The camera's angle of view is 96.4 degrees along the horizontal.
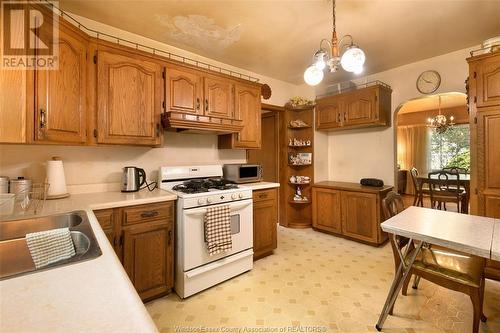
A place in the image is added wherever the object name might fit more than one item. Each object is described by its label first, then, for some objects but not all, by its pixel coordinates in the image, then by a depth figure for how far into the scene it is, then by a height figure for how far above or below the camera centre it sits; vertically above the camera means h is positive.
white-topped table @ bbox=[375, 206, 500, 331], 1.19 -0.40
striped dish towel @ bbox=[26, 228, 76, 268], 0.93 -0.34
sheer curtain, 6.61 +0.54
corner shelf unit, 3.72 +0.00
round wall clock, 2.83 +1.10
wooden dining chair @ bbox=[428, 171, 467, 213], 3.74 -0.43
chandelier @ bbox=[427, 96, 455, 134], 4.89 +0.94
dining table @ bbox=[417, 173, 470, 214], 3.74 -0.35
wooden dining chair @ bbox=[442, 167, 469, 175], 4.91 -0.11
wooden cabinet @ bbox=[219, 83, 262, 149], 2.72 +0.62
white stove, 1.94 -0.56
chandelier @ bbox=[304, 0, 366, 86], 1.44 +0.72
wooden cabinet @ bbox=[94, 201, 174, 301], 1.70 -0.60
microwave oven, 2.76 -0.07
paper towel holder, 1.76 -0.21
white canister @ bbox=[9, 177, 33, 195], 1.56 -0.12
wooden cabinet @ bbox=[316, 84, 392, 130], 3.06 +0.85
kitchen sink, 0.95 -0.33
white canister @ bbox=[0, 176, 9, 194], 1.52 -0.11
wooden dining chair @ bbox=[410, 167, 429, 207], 4.39 -0.48
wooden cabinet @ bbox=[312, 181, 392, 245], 2.96 -0.62
